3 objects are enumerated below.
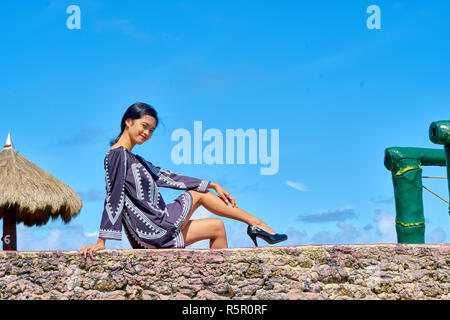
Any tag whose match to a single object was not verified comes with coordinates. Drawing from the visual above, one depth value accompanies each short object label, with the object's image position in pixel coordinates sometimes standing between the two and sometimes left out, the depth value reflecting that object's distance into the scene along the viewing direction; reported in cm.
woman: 441
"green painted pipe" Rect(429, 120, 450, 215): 504
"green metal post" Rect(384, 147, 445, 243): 541
